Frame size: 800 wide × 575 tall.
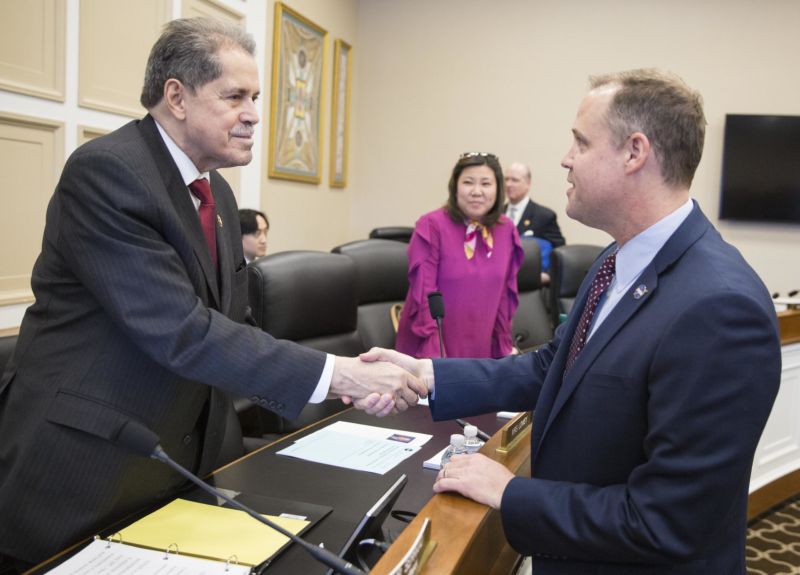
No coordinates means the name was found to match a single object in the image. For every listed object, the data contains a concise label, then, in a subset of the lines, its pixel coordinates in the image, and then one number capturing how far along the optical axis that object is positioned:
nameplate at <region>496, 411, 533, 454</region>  1.57
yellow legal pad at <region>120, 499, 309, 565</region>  1.13
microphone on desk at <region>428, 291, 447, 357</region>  2.14
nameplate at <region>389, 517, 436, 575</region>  0.92
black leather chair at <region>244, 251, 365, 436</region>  2.45
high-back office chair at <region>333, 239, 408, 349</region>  3.25
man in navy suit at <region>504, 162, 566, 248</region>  5.57
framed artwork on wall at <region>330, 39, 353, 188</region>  6.14
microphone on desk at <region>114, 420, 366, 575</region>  1.04
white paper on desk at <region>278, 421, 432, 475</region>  1.62
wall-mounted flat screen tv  5.66
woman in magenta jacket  3.13
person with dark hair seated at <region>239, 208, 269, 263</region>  3.92
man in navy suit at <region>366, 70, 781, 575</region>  1.03
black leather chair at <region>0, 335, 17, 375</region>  1.53
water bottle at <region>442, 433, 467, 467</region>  1.53
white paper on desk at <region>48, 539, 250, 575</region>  1.06
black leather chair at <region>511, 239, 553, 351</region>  4.08
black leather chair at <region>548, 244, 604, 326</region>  4.42
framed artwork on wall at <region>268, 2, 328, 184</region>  5.13
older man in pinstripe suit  1.27
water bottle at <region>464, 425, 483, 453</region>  1.56
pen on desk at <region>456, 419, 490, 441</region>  1.71
